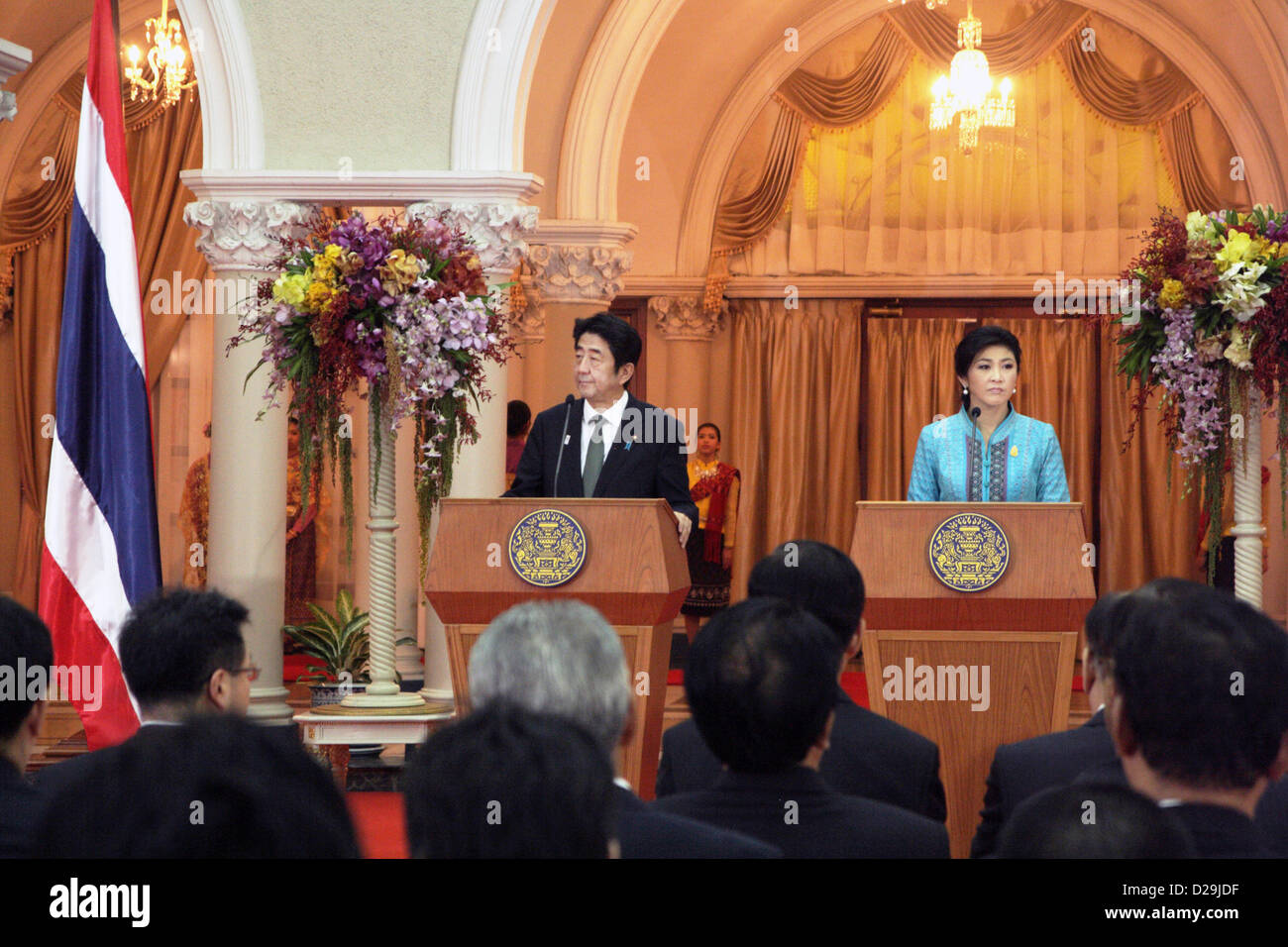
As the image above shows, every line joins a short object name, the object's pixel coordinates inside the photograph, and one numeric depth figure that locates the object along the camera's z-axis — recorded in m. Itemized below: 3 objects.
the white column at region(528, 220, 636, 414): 8.77
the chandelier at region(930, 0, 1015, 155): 10.09
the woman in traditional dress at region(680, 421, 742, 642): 10.10
